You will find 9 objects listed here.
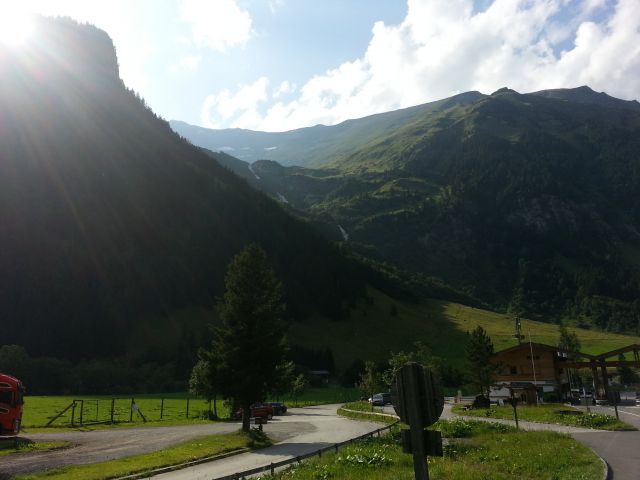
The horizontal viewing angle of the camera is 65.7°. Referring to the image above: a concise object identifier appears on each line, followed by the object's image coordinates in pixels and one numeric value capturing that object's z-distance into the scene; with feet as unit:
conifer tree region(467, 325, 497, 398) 211.41
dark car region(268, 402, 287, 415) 203.86
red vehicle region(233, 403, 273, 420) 170.50
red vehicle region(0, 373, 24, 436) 104.37
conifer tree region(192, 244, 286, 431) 116.78
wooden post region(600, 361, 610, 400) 208.95
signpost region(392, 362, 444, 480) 23.99
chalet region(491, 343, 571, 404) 238.68
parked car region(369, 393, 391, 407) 224.12
